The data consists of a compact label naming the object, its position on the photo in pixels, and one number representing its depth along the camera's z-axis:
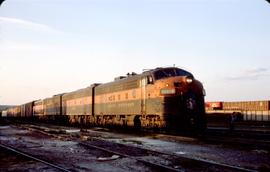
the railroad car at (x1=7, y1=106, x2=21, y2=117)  84.07
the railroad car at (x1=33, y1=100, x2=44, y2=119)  57.17
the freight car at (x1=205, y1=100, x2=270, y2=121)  47.22
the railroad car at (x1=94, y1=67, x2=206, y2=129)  18.92
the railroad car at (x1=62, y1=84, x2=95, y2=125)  32.84
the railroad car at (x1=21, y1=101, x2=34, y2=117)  66.53
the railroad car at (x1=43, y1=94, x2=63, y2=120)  46.69
